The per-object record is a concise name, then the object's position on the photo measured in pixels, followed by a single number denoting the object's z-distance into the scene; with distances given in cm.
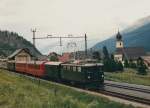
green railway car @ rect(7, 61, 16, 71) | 8469
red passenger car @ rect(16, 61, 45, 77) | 5863
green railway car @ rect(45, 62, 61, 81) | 4922
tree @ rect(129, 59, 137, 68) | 11408
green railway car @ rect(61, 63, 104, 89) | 4047
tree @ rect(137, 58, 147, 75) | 8394
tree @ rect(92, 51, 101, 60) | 11608
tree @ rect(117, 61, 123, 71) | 9106
